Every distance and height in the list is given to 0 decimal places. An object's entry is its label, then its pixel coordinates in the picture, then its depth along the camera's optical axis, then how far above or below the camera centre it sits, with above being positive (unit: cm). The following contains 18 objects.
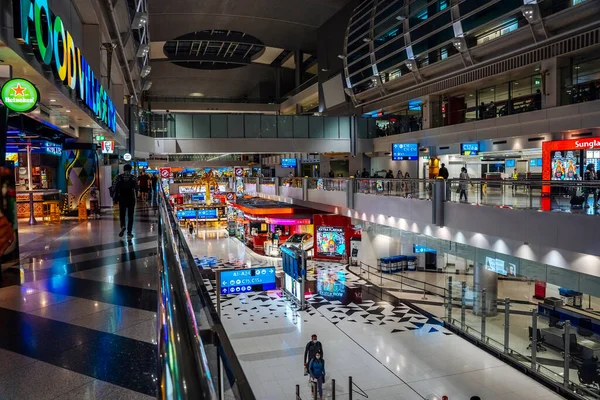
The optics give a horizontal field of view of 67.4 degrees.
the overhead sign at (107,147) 1908 +143
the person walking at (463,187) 1327 -39
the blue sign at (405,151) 2716 +145
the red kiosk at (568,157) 1652 +59
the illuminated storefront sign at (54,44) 531 +206
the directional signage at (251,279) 1420 -325
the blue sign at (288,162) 4394 +145
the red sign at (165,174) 3908 +43
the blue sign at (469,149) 2270 +126
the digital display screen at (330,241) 2589 -380
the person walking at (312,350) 1116 -432
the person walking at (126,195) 809 -28
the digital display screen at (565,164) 1708 +31
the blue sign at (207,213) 3422 -267
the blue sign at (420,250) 2508 -425
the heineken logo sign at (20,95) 630 +123
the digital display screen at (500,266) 1529 -327
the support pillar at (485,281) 1810 -449
